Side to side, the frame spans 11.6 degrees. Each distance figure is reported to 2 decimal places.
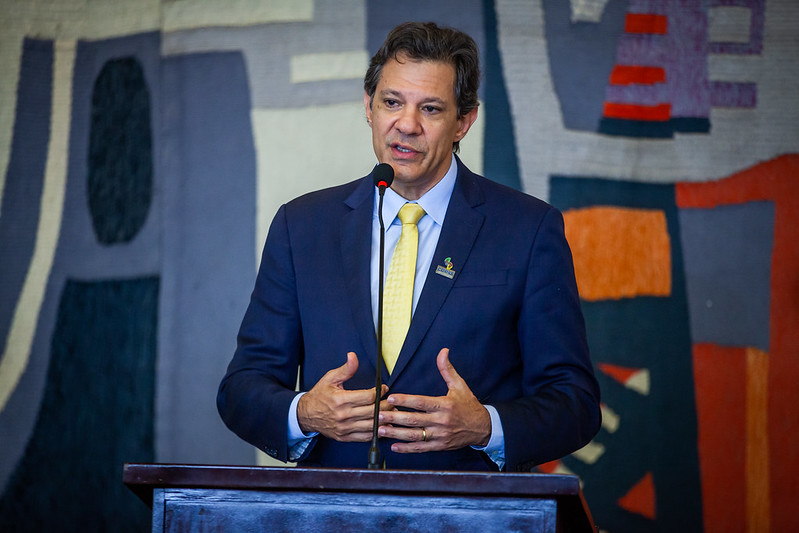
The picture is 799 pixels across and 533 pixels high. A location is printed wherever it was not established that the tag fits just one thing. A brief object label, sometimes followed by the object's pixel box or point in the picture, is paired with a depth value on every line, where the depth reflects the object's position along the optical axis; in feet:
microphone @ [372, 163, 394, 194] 18.06
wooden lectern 16.97
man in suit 18.21
